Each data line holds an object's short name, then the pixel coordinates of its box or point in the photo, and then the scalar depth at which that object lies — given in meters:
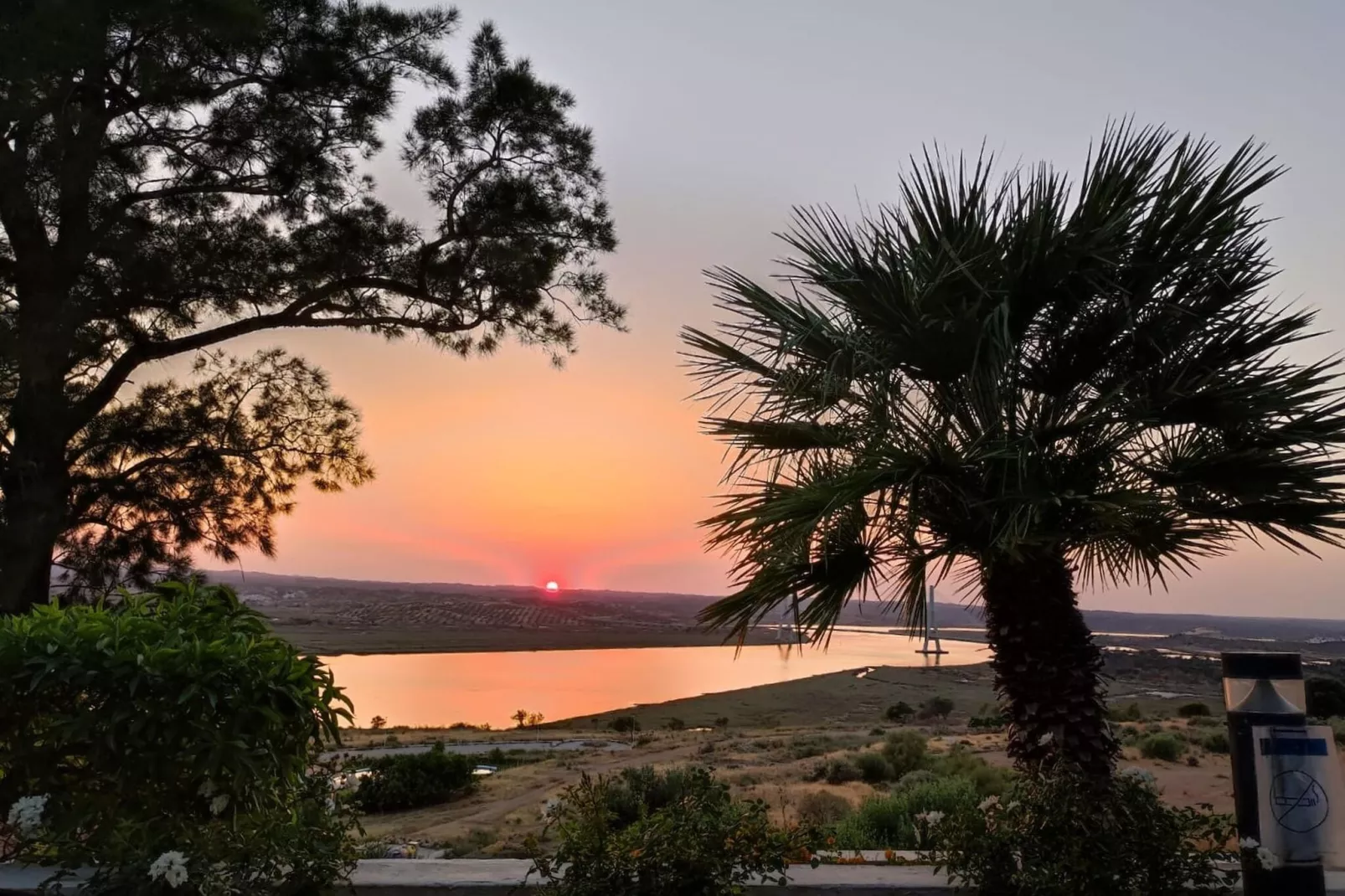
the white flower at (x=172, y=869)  3.01
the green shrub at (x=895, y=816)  6.99
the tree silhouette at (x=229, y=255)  7.93
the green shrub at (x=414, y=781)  12.33
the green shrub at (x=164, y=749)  3.17
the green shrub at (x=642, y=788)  7.78
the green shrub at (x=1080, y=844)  3.60
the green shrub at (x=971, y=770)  11.05
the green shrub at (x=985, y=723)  20.61
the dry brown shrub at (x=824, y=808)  8.93
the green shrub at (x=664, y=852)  3.56
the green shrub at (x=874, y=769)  12.80
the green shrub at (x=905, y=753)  13.34
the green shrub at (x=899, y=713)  30.32
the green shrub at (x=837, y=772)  12.73
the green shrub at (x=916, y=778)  11.09
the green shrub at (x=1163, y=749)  14.00
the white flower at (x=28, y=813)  3.19
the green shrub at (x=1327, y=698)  18.19
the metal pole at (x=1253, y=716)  4.00
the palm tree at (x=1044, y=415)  4.23
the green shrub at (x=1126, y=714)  21.27
